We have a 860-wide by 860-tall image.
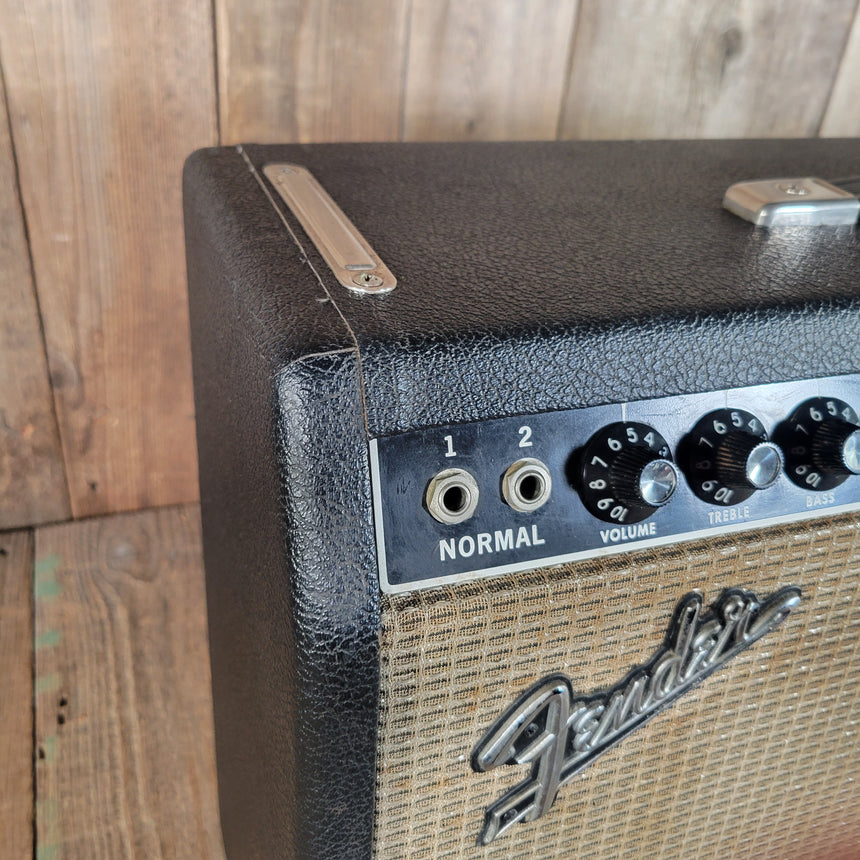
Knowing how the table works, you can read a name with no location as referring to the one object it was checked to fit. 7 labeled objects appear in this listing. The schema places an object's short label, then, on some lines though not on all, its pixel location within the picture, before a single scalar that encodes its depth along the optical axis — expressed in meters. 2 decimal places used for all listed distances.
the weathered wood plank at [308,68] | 0.82
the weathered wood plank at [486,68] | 0.87
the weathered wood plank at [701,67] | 0.93
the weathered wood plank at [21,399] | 0.83
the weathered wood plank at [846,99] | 1.01
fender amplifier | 0.42
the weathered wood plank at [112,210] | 0.78
